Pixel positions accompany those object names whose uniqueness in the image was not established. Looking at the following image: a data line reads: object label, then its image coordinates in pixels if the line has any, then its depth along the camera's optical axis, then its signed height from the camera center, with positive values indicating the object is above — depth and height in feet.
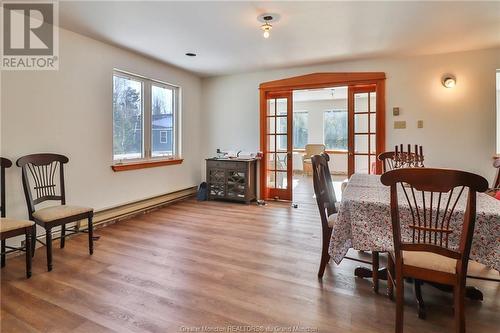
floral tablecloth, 5.02 -1.35
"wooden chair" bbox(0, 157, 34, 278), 7.18 -1.88
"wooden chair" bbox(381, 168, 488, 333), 4.51 -1.44
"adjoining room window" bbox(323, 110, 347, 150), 29.91 +3.04
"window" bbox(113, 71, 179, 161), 13.38 +2.11
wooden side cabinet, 16.61 -1.26
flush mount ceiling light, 9.57 +4.79
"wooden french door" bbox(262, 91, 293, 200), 17.08 +0.66
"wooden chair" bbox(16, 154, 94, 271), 8.39 -1.21
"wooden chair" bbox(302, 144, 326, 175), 28.19 +0.65
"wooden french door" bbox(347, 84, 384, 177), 15.16 +1.72
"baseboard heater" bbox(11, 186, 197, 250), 11.44 -2.49
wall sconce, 13.39 +3.65
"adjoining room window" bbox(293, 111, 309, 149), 31.75 +3.25
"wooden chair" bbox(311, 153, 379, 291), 7.31 -1.33
